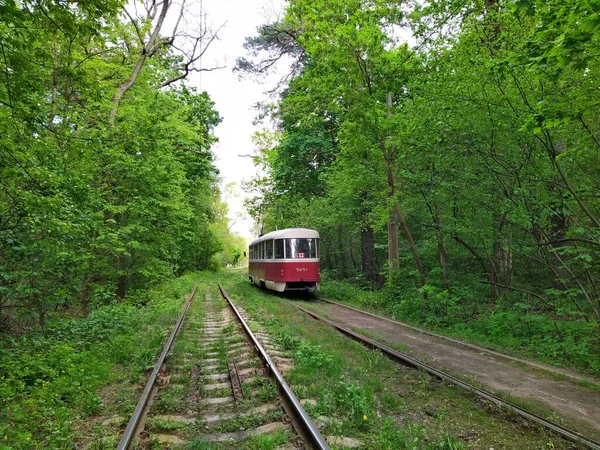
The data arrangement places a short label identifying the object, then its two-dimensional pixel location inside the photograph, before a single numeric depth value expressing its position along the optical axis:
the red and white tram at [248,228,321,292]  16.00
